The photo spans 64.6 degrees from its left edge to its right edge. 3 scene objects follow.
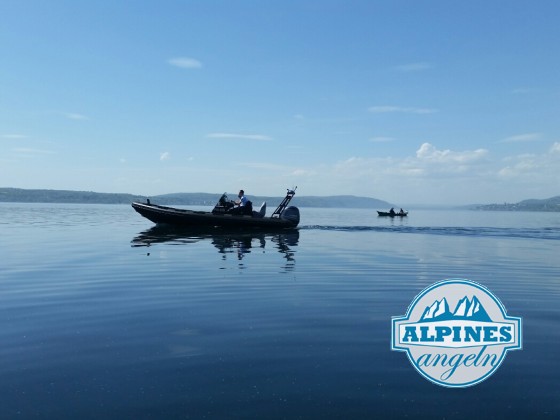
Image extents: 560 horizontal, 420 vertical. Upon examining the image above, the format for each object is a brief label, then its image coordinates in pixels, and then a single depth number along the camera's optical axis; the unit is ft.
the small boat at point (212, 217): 123.75
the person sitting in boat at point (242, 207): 125.80
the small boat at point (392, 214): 308.40
